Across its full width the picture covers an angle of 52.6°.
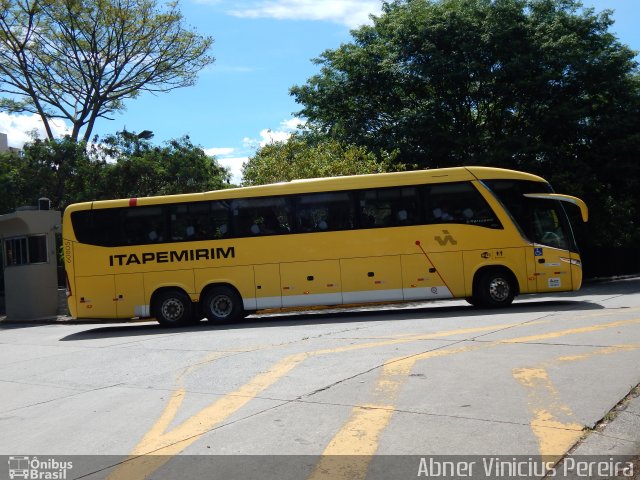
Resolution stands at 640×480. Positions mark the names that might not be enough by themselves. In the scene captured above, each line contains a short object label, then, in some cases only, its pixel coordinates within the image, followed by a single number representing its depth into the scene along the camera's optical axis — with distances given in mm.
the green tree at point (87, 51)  28828
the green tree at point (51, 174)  27109
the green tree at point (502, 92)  25250
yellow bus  15672
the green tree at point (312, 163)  22453
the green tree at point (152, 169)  27109
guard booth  22422
